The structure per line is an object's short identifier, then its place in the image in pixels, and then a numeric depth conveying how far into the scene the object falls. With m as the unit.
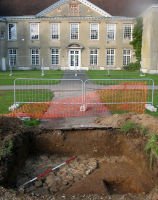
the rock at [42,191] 5.86
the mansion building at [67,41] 44.75
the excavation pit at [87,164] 6.18
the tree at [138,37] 43.31
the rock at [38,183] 6.14
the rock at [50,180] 6.25
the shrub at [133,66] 43.54
